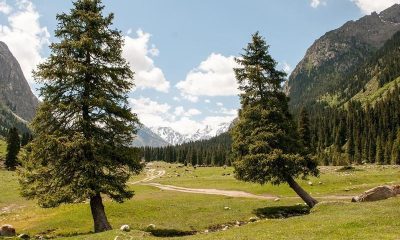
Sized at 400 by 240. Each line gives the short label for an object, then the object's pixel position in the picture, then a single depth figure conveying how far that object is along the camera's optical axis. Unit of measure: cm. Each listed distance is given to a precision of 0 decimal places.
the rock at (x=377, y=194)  3866
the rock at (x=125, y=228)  2754
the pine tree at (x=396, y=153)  11706
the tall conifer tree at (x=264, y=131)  3725
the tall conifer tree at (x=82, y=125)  2914
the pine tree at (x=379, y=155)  13500
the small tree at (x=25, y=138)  15660
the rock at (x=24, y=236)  2962
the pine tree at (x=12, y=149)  11625
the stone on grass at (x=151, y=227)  3262
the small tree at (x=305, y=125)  10181
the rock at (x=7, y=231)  3114
